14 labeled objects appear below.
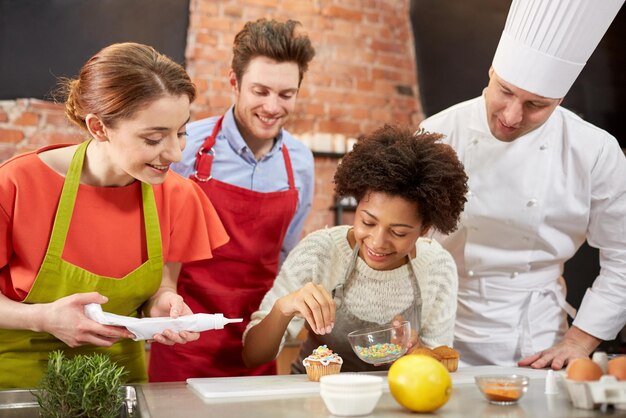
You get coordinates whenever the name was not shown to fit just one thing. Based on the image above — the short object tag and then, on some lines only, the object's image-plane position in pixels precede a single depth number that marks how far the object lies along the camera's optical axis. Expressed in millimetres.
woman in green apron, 1647
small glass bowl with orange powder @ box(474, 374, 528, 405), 1340
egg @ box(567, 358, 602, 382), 1307
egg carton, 1265
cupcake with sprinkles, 1598
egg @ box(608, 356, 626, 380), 1295
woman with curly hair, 1919
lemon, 1256
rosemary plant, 1268
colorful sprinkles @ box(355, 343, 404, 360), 1642
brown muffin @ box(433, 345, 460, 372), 1786
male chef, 2213
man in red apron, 2344
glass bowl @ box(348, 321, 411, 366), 1641
